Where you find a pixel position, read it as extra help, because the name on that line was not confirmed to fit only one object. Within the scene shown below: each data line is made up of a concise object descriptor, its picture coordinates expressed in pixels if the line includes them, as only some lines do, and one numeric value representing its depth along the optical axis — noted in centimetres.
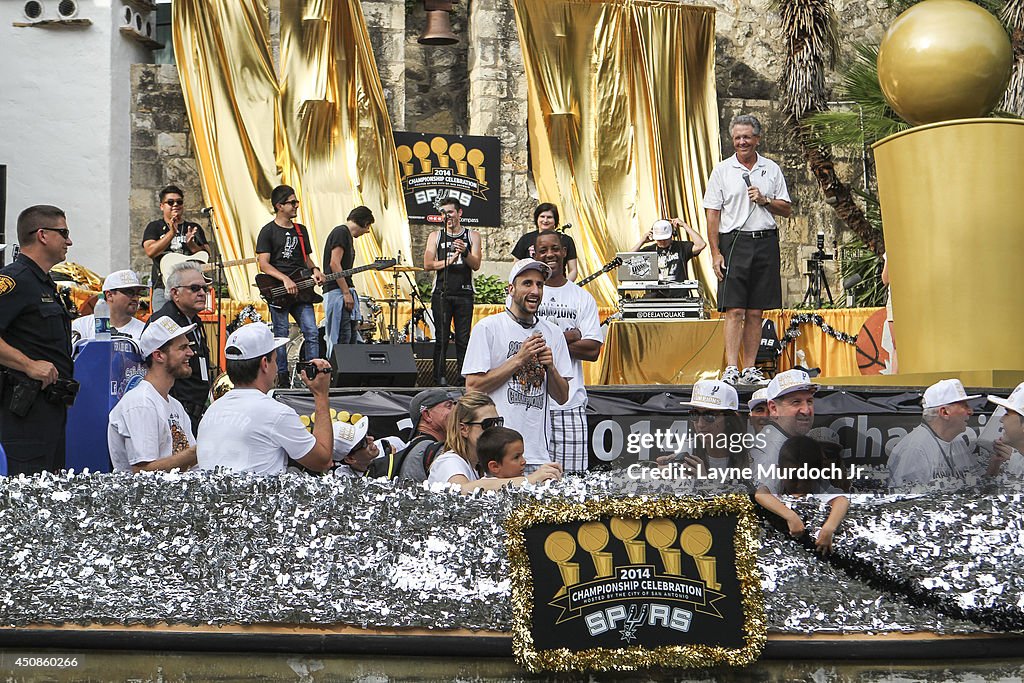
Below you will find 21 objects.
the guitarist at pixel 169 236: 2097
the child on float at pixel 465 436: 965
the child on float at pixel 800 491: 827
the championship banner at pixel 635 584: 794
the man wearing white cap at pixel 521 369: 1167
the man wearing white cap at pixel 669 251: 2314
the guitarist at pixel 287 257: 2047
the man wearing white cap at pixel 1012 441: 856
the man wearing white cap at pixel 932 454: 850
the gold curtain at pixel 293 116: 3219
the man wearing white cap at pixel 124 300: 1308
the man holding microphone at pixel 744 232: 1759
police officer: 1070
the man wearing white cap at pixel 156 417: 1016
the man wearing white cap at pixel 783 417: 830
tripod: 3316
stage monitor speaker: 1956
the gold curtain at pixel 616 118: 3466
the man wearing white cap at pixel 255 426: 929
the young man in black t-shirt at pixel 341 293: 2172
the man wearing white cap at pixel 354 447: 1157
